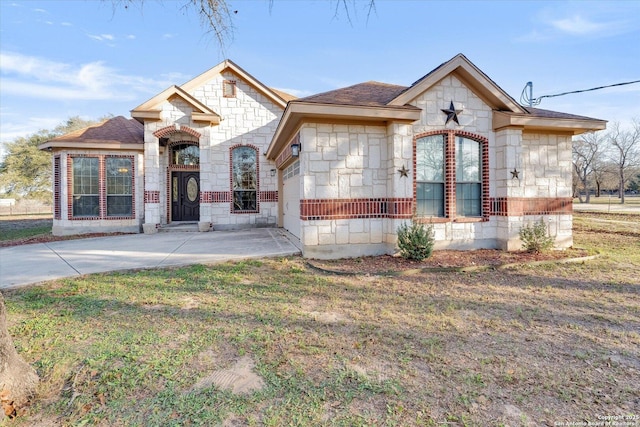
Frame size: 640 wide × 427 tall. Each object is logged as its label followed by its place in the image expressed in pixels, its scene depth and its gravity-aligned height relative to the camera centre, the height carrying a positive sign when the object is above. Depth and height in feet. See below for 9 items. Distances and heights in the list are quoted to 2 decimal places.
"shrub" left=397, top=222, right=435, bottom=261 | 22.82 -2.46
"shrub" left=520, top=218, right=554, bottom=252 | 25.61 -2.53
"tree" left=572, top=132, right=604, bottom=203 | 132.87 +21.26
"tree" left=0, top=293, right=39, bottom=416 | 7.46 -4.07
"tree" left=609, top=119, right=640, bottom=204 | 128.32 +21.50
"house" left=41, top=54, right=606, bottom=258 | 24.26 +3.59
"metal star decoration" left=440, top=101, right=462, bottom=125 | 25.99 +7.61
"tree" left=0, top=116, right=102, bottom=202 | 105.09 +15.53
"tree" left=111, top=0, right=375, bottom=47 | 11.69 +7.17
